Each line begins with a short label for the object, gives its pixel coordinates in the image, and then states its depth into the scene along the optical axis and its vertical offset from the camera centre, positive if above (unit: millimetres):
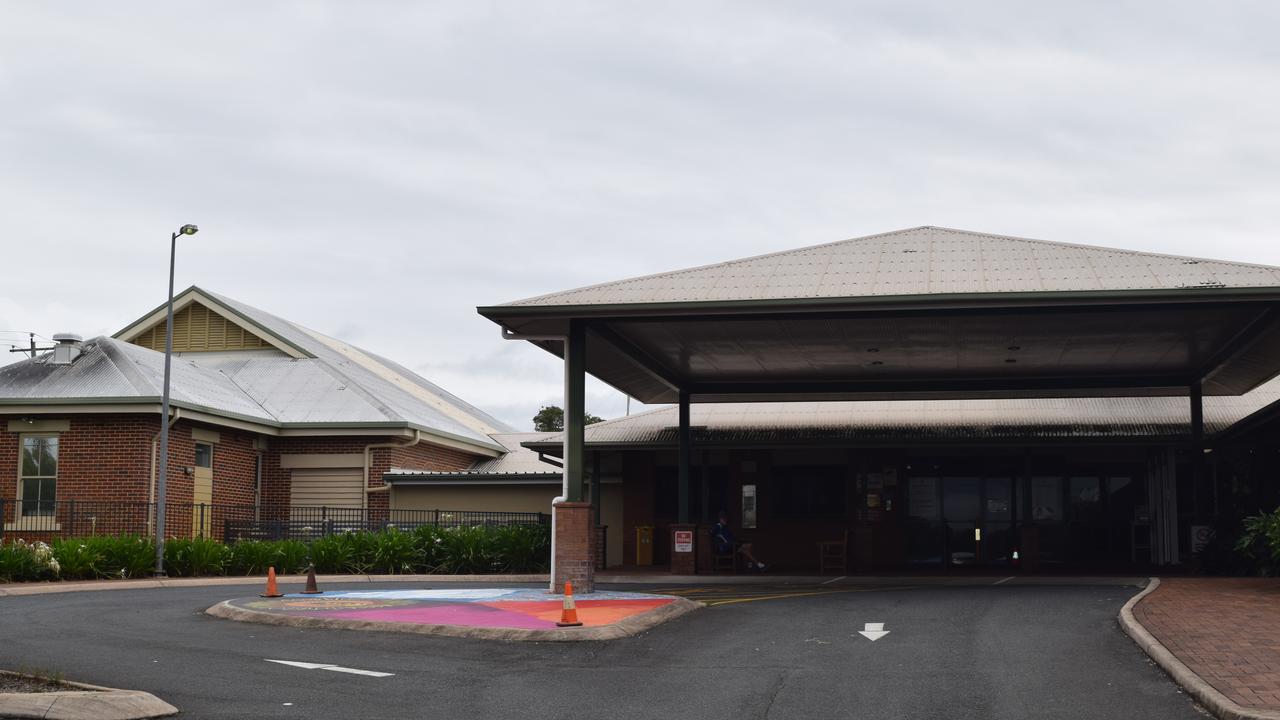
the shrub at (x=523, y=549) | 27734 -855
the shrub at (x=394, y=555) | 27234 -965
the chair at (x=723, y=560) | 28906 -1146
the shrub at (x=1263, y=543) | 19484 -548
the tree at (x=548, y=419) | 75438 +4893
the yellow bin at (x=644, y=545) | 32844 -917
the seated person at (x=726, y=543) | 28875 -760
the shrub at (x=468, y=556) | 27578 -990
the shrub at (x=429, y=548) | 27531 -835
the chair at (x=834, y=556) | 28062 -1037
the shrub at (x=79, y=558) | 24375 -916
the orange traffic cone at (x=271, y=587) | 19117 -1127
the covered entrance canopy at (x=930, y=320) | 18922 +2883
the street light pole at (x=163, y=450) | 25211 +1074
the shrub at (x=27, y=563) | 23397 -970
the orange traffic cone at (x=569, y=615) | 15000 -1191
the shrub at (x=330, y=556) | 27078 -976
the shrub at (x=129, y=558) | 25031 -941
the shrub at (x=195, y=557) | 26094 -977
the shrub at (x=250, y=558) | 26906 -1012
